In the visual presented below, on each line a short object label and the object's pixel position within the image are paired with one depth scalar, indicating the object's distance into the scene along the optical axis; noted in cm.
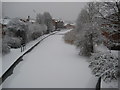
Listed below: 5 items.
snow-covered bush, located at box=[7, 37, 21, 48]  2016
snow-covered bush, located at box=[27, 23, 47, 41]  2750
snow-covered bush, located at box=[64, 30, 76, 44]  2667
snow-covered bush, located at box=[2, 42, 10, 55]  1542
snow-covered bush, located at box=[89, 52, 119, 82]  839
